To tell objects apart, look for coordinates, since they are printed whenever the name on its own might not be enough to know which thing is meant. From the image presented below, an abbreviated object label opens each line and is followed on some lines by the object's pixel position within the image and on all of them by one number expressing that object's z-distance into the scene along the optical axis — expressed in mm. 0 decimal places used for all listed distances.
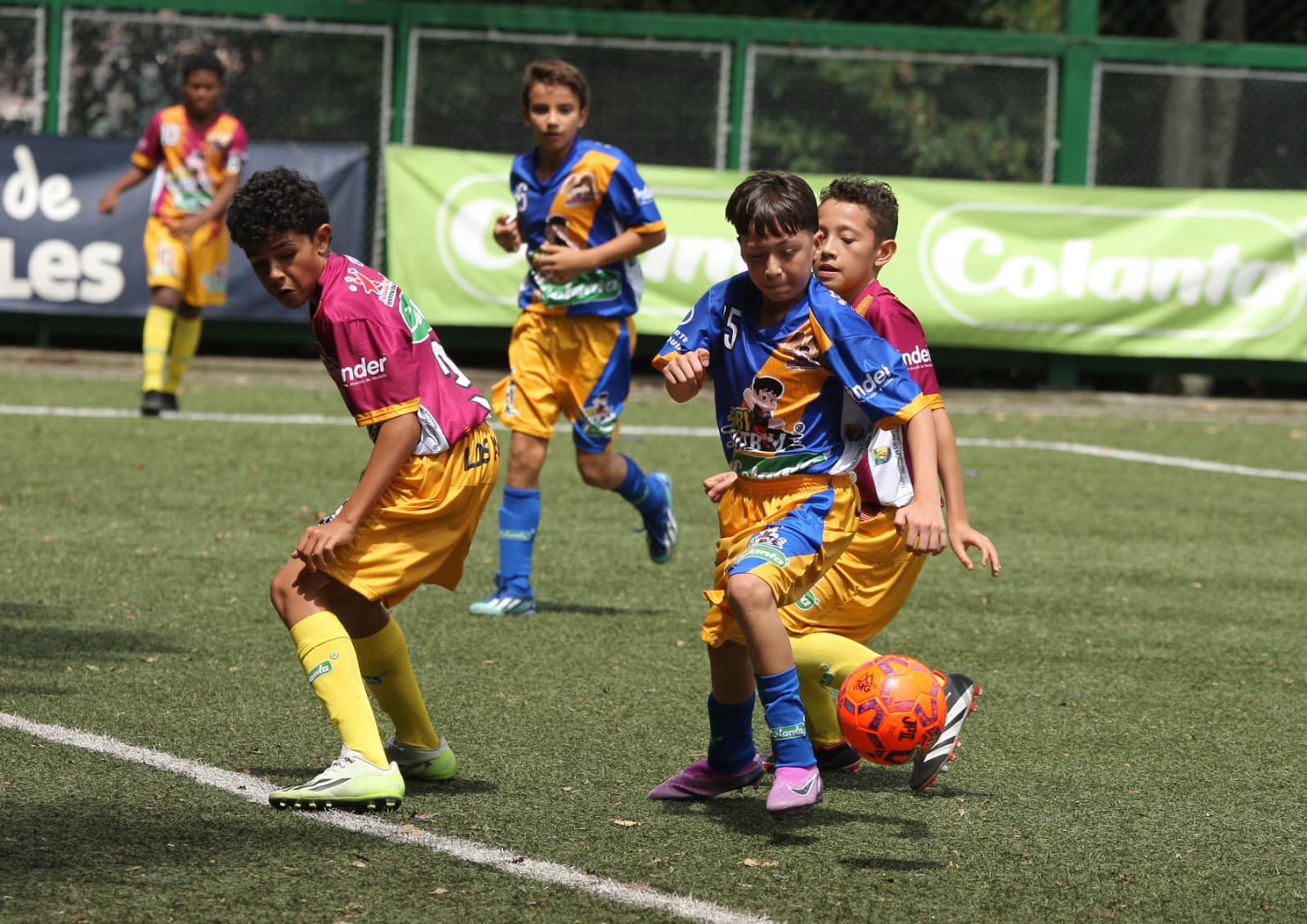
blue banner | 28750
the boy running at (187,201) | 23031
